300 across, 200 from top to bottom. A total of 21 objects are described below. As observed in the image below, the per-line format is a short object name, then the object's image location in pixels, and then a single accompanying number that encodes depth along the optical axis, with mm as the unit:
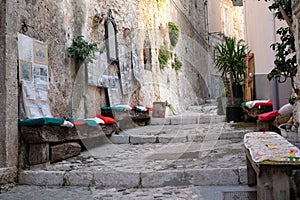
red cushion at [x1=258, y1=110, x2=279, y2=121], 4728
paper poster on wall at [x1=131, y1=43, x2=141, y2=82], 8050
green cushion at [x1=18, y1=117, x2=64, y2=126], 3455
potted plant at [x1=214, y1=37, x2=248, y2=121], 6957
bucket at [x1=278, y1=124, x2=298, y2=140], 3439
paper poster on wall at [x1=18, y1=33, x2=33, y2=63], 3664
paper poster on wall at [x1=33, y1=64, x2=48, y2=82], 3982
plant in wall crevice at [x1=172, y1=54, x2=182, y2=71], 11280
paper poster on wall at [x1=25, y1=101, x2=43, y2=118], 3673
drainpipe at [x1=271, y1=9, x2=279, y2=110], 5500
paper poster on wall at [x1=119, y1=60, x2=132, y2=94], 7309
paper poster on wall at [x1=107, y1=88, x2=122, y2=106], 6531
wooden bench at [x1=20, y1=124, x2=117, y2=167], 3490
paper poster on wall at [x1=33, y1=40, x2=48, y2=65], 3996
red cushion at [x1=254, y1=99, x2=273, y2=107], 5672
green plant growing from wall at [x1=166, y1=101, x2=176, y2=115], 10055
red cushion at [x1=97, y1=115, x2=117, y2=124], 5238
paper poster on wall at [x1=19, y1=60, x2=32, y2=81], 3670
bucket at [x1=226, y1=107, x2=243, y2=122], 6910
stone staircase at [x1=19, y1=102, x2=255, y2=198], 3139
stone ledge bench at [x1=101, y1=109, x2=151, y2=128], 6117
